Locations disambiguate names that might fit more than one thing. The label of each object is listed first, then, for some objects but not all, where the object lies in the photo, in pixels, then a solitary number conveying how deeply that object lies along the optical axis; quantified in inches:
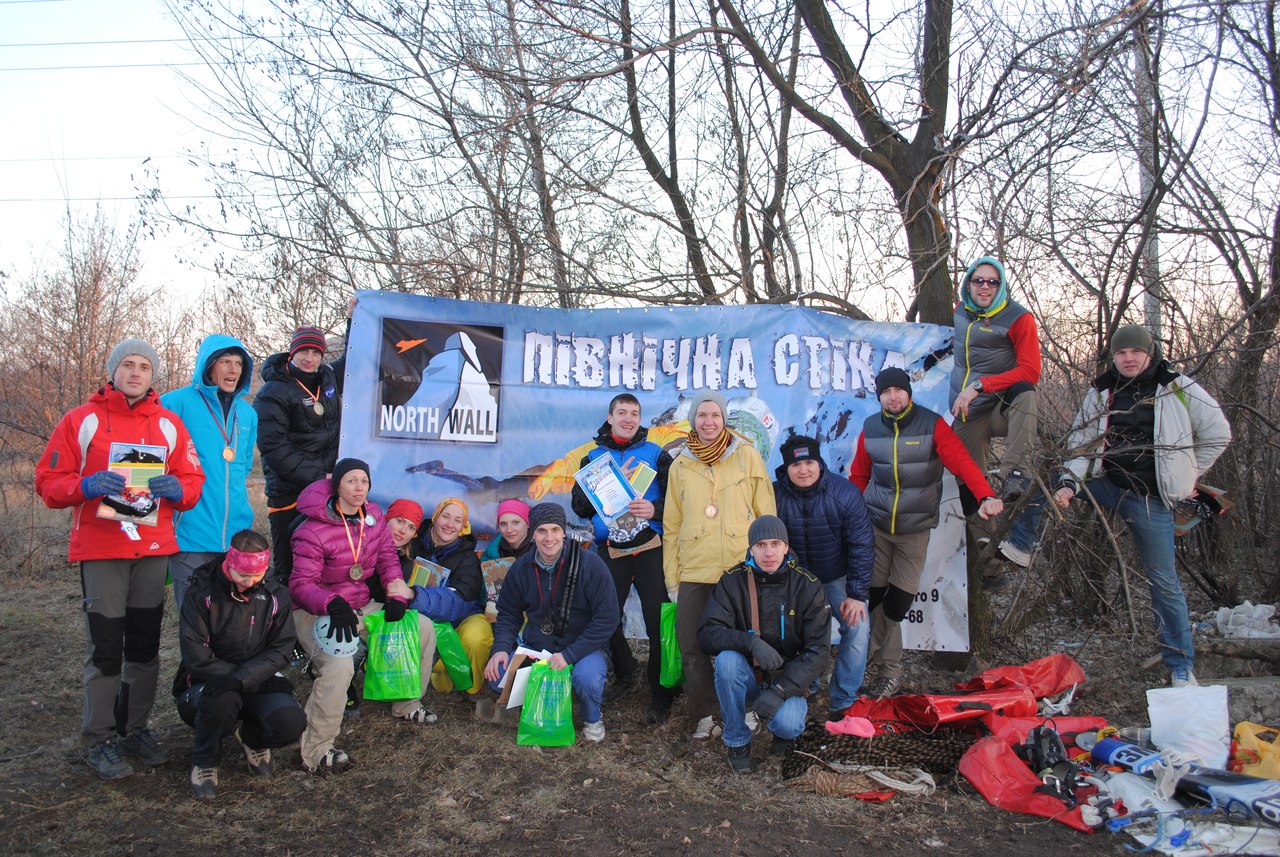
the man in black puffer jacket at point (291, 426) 195.6
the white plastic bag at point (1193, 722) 146.0
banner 219.8
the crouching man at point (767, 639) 158.6
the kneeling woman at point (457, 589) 190.9
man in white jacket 175.6
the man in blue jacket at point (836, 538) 176.7
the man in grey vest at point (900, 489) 183.8
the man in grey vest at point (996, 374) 186.1
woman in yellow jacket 177.9
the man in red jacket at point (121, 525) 150.7
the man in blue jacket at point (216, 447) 165.6
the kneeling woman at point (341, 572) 161.5
